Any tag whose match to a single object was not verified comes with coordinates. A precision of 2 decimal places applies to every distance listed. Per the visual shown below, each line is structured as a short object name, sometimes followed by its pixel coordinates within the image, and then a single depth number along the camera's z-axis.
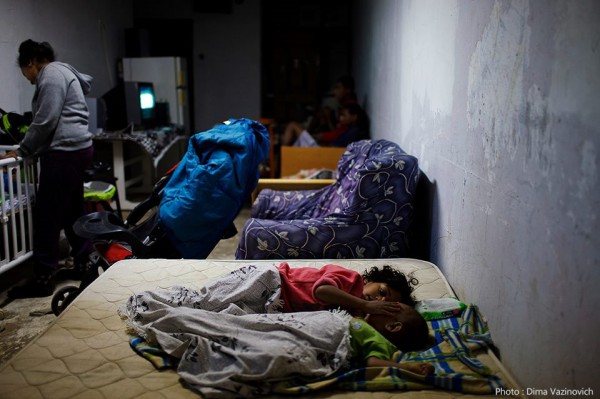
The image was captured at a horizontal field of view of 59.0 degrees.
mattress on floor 1.46
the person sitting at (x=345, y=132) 4.96
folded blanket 1.47
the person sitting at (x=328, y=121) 5.45
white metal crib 2.91
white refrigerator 6.00
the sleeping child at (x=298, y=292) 1.83
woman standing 3.01
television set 5.30
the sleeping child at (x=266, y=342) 1.46
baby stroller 2.68
